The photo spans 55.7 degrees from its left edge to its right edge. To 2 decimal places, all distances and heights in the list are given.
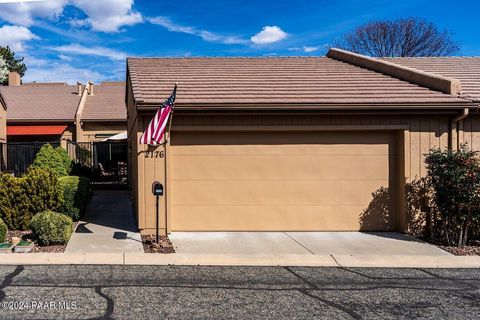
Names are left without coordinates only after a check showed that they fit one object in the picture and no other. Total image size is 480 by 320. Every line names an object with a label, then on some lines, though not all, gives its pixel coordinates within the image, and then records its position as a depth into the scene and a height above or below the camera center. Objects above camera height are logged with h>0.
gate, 19.00 -0.41
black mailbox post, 8.85 -0.77
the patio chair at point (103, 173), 19.26 -0.96
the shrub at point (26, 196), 10.07 -1.01
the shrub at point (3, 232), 8.66 -1.53
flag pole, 9.90 +0.14
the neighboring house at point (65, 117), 24.14 +1.87
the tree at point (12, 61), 49.91 +10.38
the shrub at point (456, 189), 8.89 -0.80
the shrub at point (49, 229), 8.62 -1.48
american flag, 9.08 +0.53
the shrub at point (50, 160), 14.22 -0.27
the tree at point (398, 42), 33.50 +8.06
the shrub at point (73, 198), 10.76 -1.13
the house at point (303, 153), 10.19 -0.07
